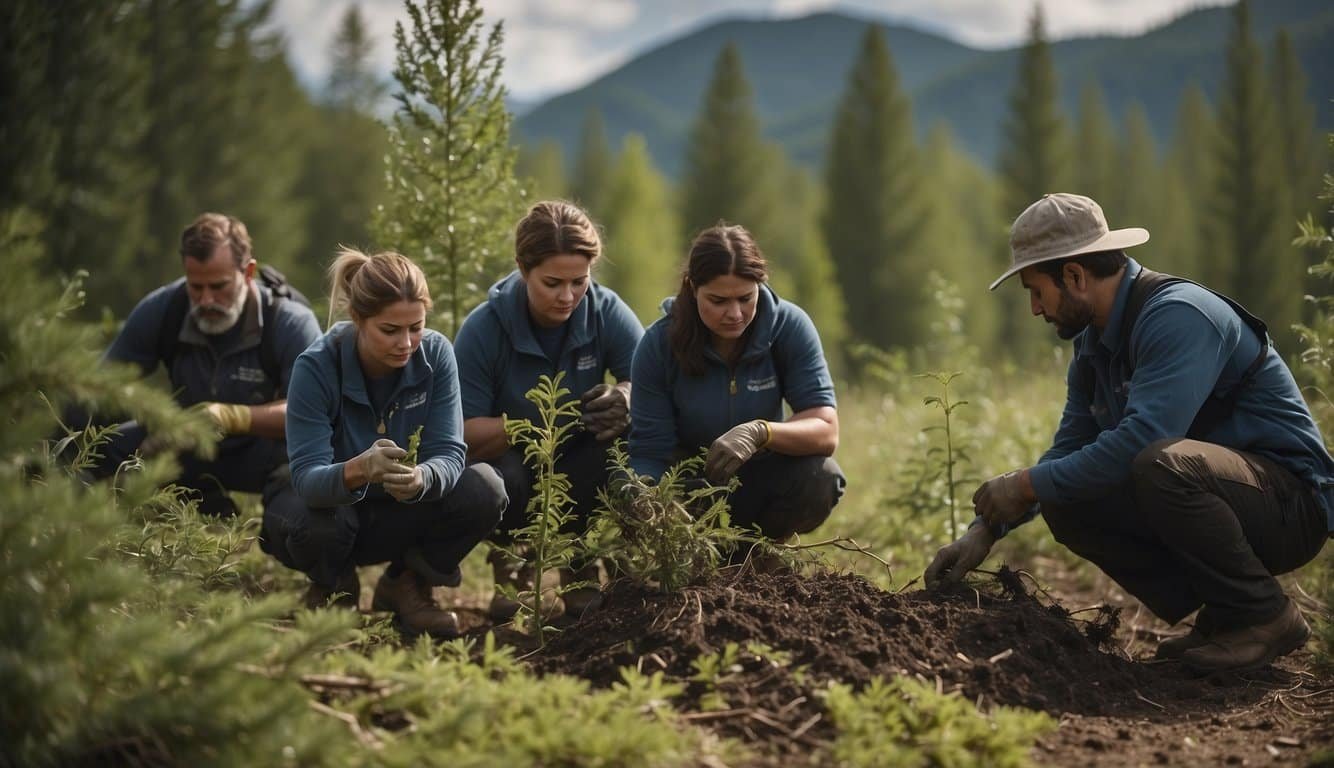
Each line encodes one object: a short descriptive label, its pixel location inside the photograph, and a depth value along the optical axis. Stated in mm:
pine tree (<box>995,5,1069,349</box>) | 37156
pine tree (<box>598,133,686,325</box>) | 33031
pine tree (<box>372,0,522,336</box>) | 5957
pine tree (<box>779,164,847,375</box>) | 34625
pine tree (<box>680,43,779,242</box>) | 36938
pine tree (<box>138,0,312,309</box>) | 26016
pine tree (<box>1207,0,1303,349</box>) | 31078
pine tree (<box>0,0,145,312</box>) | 16250
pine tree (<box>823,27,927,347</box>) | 36781
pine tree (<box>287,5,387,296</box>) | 39156
